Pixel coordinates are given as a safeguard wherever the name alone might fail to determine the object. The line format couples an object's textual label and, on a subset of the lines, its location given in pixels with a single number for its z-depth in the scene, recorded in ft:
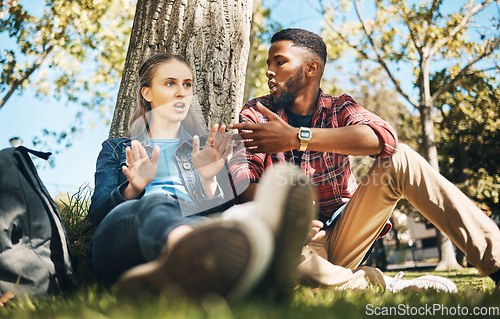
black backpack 5.83
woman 4.91
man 6.97
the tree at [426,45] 40.11
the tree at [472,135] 47.50
